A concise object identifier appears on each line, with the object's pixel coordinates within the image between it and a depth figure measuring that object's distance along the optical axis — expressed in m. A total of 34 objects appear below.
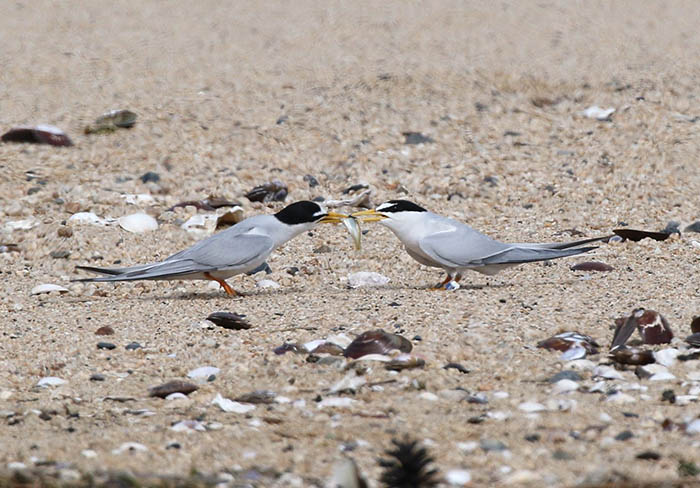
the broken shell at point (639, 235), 12.22
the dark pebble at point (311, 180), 14.36
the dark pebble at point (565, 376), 7.34
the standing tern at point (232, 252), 10.51
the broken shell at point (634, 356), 7.61
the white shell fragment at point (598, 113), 16.62
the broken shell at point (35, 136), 15.45
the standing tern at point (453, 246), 10.55
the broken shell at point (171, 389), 7.34
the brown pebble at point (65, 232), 12.62
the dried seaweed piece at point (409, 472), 5.05
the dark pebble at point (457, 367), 7.66
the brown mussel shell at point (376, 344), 7.98
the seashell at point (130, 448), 6.01
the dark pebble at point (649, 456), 5.67
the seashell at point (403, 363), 7.64
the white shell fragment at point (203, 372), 7.81
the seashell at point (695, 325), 8.22
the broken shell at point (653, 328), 8.05
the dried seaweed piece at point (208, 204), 13.60
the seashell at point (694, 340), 7.96
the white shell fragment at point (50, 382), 7.71
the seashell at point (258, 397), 7.15
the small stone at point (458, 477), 5.39
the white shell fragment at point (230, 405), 6.99
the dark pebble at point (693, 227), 12.71
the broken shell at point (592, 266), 11.11
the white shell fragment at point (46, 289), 10.99
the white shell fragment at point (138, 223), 12.82
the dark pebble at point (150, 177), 14.30
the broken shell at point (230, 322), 9.07
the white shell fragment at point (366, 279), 11.20
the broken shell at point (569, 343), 7.95
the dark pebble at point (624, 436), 6.04
